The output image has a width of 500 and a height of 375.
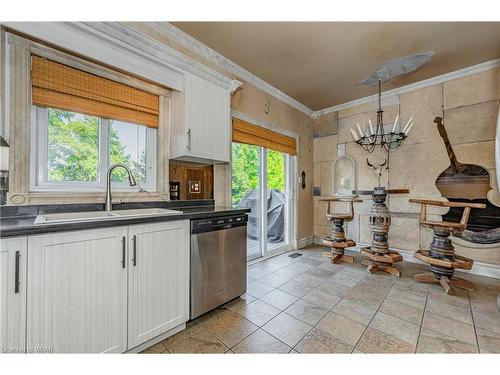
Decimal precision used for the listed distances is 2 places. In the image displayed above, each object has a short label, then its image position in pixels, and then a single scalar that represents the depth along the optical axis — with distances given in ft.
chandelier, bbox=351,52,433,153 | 8.05
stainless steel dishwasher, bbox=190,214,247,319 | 5.78
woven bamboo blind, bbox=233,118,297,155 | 9.48
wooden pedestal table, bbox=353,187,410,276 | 9.32
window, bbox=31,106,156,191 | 5.24
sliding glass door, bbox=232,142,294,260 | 10.65
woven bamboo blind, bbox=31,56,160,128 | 5.01
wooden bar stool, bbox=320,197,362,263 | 10.77
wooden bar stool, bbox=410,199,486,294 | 7.54
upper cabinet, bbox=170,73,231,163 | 6.86
